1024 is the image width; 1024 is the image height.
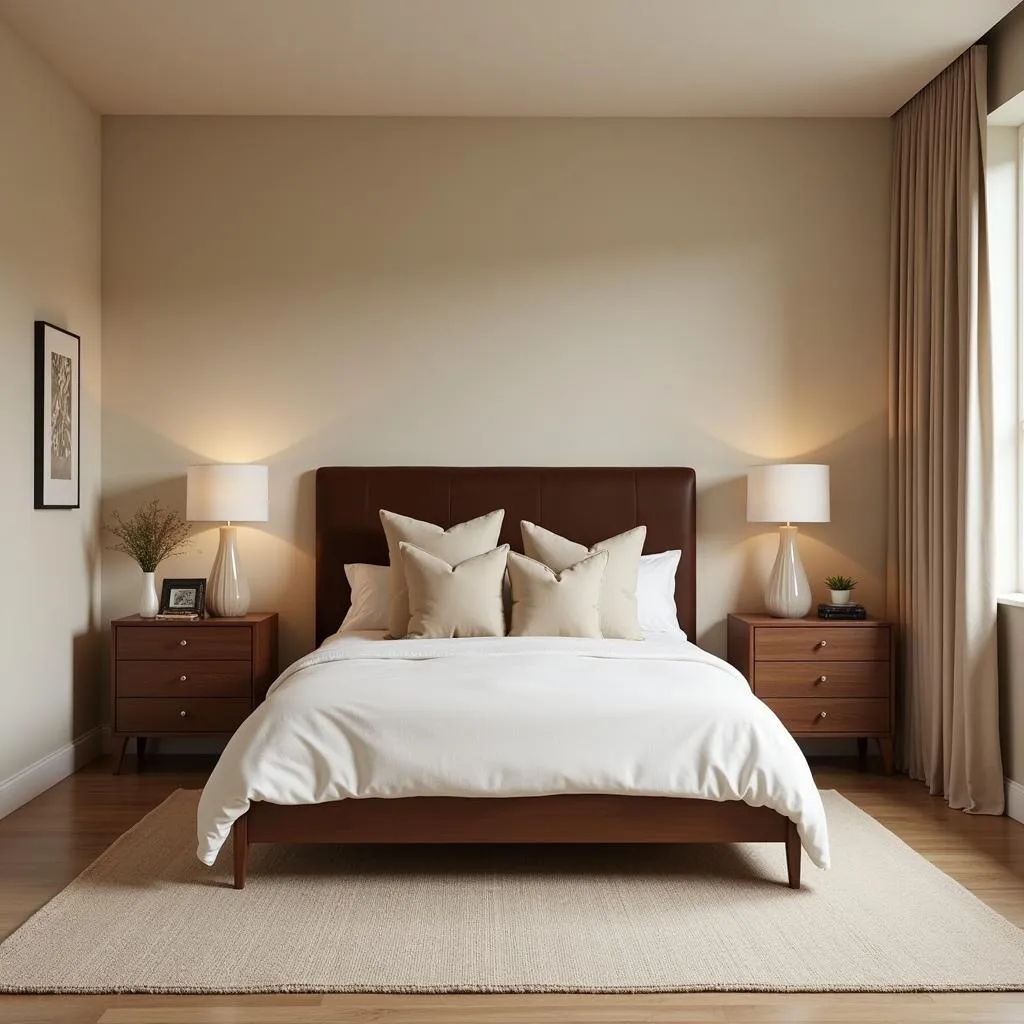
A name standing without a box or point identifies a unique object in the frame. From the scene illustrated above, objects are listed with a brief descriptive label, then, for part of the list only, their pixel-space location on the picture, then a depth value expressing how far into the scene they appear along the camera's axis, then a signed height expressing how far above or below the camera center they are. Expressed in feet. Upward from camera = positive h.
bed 10.25 -2.87
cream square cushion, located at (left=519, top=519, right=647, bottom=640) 14.21 -0.68
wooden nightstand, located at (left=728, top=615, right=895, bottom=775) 15.10 -2.27
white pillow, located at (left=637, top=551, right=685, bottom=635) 15.31 -1.18
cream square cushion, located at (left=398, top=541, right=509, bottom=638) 13.62 -1.09
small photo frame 15.88 -1.28
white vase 15.57 -1.30
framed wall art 14.24 +1.28
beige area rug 8.54 -3.69
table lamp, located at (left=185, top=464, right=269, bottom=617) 15.28 +0.03
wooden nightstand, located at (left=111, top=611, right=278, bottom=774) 15.11 -2.36
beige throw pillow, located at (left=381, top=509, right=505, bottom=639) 14.46 -0.41
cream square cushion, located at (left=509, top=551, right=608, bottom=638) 13.55 -1.12
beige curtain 13.60 +0.91
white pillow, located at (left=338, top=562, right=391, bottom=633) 15.14 -1.25
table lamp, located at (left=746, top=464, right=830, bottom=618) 15.28 +0.03
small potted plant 15.79 -1.13
